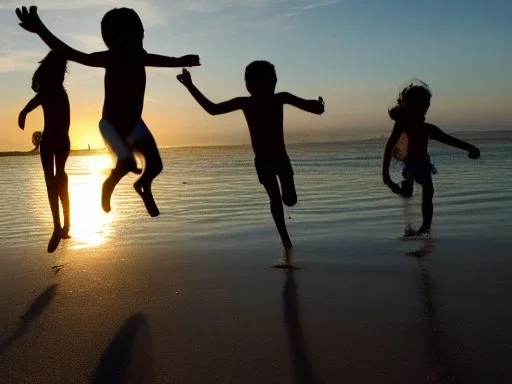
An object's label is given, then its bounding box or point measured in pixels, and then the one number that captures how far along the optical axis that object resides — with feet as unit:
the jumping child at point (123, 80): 16.39
